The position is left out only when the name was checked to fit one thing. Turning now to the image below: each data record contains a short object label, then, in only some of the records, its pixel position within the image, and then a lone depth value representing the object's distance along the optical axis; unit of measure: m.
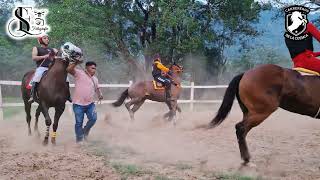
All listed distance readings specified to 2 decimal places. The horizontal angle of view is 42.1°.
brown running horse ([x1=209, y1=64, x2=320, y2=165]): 6.59
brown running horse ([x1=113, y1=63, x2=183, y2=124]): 13.74
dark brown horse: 8.39
